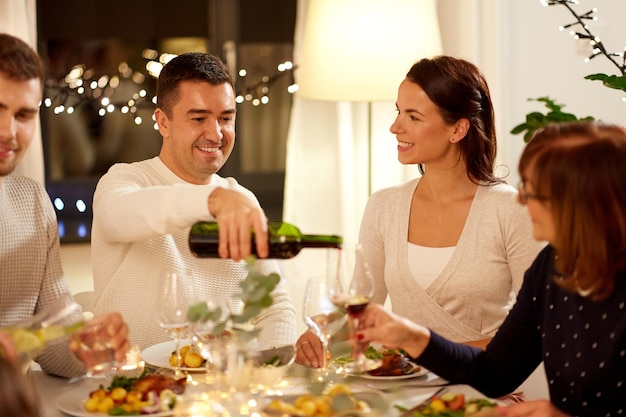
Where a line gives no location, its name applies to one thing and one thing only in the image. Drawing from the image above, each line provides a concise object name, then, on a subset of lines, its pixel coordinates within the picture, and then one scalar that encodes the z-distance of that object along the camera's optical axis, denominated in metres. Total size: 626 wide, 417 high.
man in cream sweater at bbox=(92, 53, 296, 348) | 3.17
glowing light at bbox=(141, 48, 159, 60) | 5.05
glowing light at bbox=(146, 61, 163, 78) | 4.18
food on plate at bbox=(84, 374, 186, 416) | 2.88
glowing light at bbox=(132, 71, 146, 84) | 4.99
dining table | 2.95
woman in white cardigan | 3.60
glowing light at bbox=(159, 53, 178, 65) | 4.07
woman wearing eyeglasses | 2.87
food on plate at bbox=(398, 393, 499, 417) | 2.80
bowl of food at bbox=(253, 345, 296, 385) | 2.87
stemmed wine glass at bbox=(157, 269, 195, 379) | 2.96
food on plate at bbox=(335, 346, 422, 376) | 3.10
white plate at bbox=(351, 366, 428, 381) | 3.08
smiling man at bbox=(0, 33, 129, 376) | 3.14
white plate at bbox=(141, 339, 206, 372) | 3.13
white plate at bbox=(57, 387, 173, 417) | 2.87
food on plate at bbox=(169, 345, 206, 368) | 3.10
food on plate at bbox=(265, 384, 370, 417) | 2.73
